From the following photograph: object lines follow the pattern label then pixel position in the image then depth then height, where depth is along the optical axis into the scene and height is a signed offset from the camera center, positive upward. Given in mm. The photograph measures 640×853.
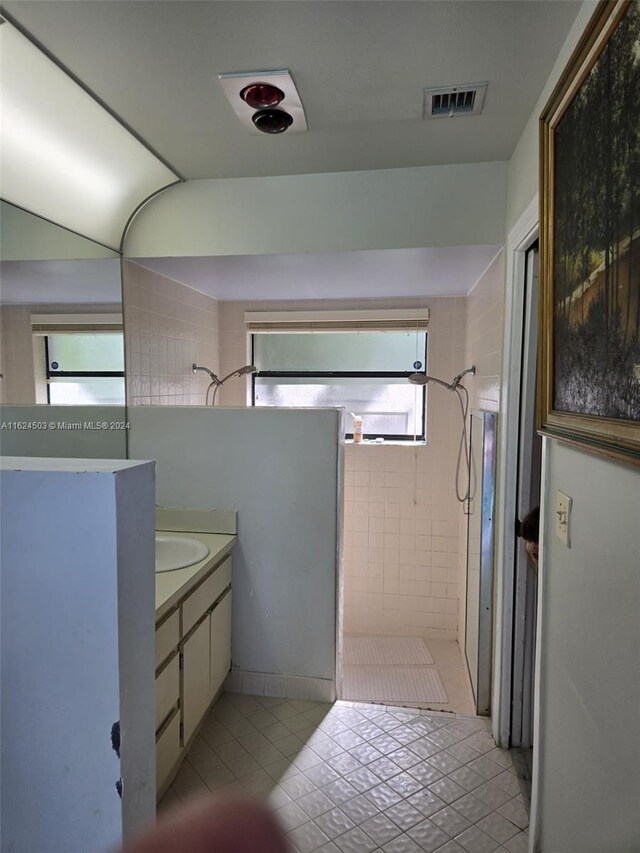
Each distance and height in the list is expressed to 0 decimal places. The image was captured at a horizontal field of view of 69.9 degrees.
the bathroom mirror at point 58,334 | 1687 +237
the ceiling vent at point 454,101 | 1451 +960
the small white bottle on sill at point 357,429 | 3367 -271
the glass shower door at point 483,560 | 2074 -788
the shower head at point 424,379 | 2797 +84
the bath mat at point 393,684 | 2443 -1640
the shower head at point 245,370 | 3043 +143
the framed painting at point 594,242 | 768 +305
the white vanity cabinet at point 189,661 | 1568 -1056
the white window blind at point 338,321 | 3229 +514
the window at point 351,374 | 3383 +136
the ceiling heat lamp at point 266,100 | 1396 +949
